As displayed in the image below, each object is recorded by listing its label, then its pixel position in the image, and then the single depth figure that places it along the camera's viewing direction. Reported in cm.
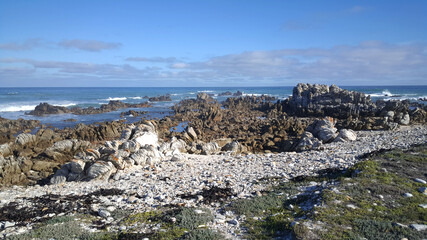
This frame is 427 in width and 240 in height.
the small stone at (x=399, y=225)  672
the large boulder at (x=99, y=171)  1372
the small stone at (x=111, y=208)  925
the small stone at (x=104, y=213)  879
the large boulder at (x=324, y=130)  2316
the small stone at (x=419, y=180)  975
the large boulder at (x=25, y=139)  2073
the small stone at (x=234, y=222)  772
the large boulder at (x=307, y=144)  2031
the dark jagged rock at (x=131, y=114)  5000
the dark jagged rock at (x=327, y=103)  4031
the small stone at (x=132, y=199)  1016
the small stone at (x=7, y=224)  832
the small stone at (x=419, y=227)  656
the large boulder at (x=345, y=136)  2192
